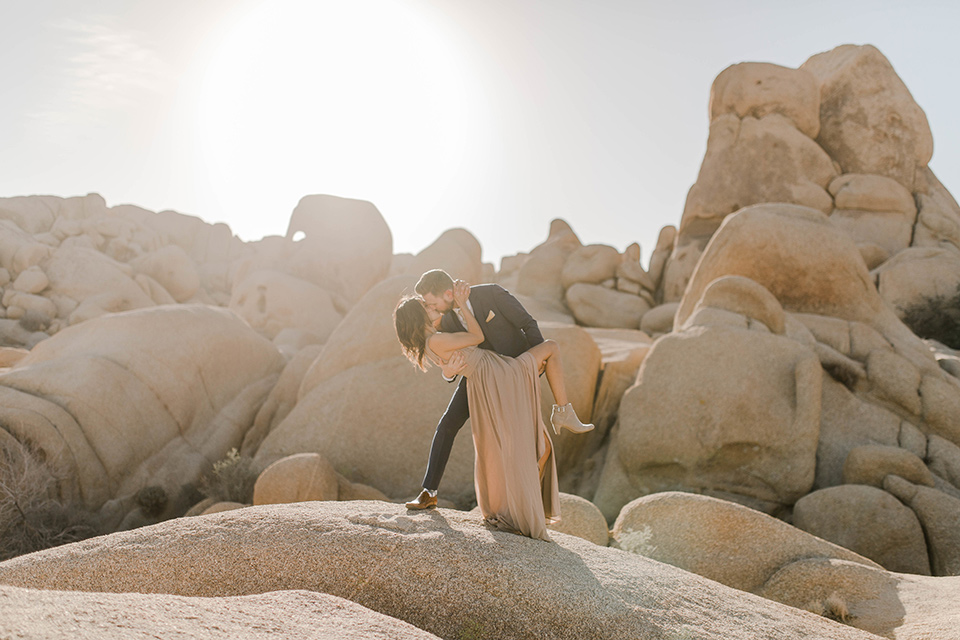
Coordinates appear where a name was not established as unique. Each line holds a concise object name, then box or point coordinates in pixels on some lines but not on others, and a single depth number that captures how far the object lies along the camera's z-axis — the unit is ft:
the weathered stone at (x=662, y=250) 89.15
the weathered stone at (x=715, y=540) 20.85
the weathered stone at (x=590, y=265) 86.74
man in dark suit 15.75
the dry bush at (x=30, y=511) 27.73
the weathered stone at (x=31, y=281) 88.74
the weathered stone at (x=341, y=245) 74.33
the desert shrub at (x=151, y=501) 32.32
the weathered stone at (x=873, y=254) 67.41
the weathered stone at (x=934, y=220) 69.72
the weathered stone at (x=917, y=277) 61.52
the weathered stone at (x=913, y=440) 30.76
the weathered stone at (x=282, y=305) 67.10
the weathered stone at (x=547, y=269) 89.20
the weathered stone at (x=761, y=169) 71.61
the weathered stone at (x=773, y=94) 73.92
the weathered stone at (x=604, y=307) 79.82
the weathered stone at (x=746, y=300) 35.22
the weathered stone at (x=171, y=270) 110.52
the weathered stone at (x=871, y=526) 24.59
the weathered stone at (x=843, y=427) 30.55
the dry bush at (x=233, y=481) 32.09
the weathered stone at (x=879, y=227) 69.56
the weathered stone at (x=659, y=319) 73.97
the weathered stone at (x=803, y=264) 38.96
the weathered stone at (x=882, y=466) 27.55
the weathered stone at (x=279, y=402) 39.75
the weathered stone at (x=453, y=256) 58.23
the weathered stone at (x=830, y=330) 36.73
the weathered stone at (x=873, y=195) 69.97
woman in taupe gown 14.67
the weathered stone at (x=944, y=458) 29.35
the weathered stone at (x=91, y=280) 90.68
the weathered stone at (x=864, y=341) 36.17
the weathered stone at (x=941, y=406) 31.37
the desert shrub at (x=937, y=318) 57.88
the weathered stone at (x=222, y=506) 28.35
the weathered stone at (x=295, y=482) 27.53
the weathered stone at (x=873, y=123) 72.84
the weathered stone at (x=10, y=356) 50.55
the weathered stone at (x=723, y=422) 30.17
